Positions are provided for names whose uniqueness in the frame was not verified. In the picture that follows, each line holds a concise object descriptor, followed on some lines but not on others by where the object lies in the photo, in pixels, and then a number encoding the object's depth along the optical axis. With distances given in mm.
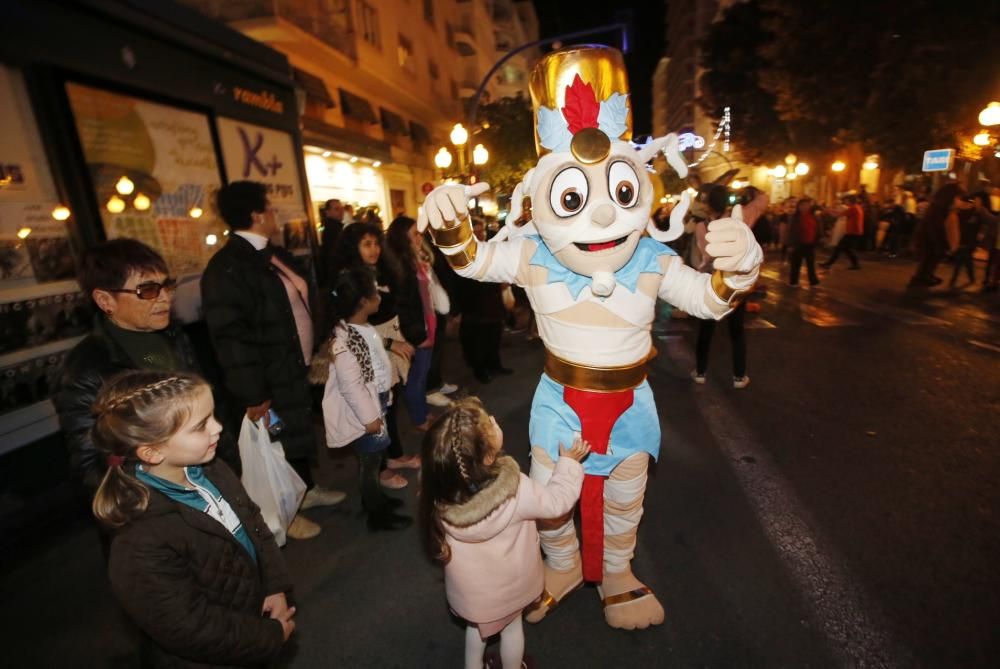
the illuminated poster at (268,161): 5510
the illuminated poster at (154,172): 4070
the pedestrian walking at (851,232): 12016
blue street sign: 13297
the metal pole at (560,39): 9191
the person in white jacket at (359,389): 2904
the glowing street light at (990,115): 10203
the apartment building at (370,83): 10531
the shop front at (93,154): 3459
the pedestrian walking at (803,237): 9477
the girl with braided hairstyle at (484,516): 1698
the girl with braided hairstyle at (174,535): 1349
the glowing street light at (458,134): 10773
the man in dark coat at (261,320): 2719
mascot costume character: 2045
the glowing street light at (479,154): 11117
